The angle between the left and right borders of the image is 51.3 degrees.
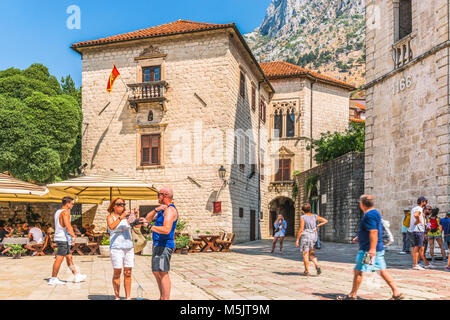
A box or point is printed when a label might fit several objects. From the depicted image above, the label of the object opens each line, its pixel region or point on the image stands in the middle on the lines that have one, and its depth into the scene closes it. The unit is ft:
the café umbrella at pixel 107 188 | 48.80
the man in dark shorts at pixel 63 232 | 28.63
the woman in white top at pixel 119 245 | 22.36
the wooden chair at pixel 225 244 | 56.49
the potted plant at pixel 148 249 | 52.90
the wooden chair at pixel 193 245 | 55.62
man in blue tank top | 19.65
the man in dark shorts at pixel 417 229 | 35.86
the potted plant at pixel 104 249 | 48.65
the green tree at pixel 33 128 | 87.20
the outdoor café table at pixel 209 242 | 56.70
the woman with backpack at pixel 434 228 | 39.22
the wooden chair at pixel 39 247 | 50.52
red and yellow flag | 74.49
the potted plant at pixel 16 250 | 48.19
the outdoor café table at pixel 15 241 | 48.85
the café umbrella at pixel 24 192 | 48.79
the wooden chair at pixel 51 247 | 52.80
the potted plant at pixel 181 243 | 53.88
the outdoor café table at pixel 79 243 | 51.08
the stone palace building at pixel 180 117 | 72.08
